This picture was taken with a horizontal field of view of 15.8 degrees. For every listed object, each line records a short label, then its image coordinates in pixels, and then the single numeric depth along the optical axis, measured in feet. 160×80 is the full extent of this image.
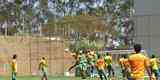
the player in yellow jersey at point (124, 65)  113.60
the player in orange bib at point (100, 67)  117.08
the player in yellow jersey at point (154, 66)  102.68
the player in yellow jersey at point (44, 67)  113.92
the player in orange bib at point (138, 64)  52.54
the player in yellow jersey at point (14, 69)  105.09
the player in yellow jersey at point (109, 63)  132.93
